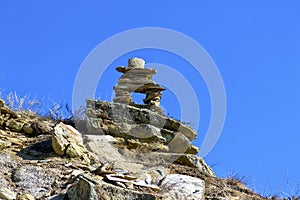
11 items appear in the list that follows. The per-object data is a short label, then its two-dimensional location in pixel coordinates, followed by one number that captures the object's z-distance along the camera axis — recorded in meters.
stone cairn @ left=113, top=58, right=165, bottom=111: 26.71
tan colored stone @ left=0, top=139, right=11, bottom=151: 19.84
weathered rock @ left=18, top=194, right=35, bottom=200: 16.47
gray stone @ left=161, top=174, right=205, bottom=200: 18.27
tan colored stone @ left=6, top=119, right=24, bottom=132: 21.86
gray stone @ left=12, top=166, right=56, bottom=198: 17.12
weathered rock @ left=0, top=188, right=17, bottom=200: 16.09
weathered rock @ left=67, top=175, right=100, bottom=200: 15.74
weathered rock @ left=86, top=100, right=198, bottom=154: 23.94
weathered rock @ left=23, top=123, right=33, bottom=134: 21.98
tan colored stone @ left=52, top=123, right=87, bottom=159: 19.86
